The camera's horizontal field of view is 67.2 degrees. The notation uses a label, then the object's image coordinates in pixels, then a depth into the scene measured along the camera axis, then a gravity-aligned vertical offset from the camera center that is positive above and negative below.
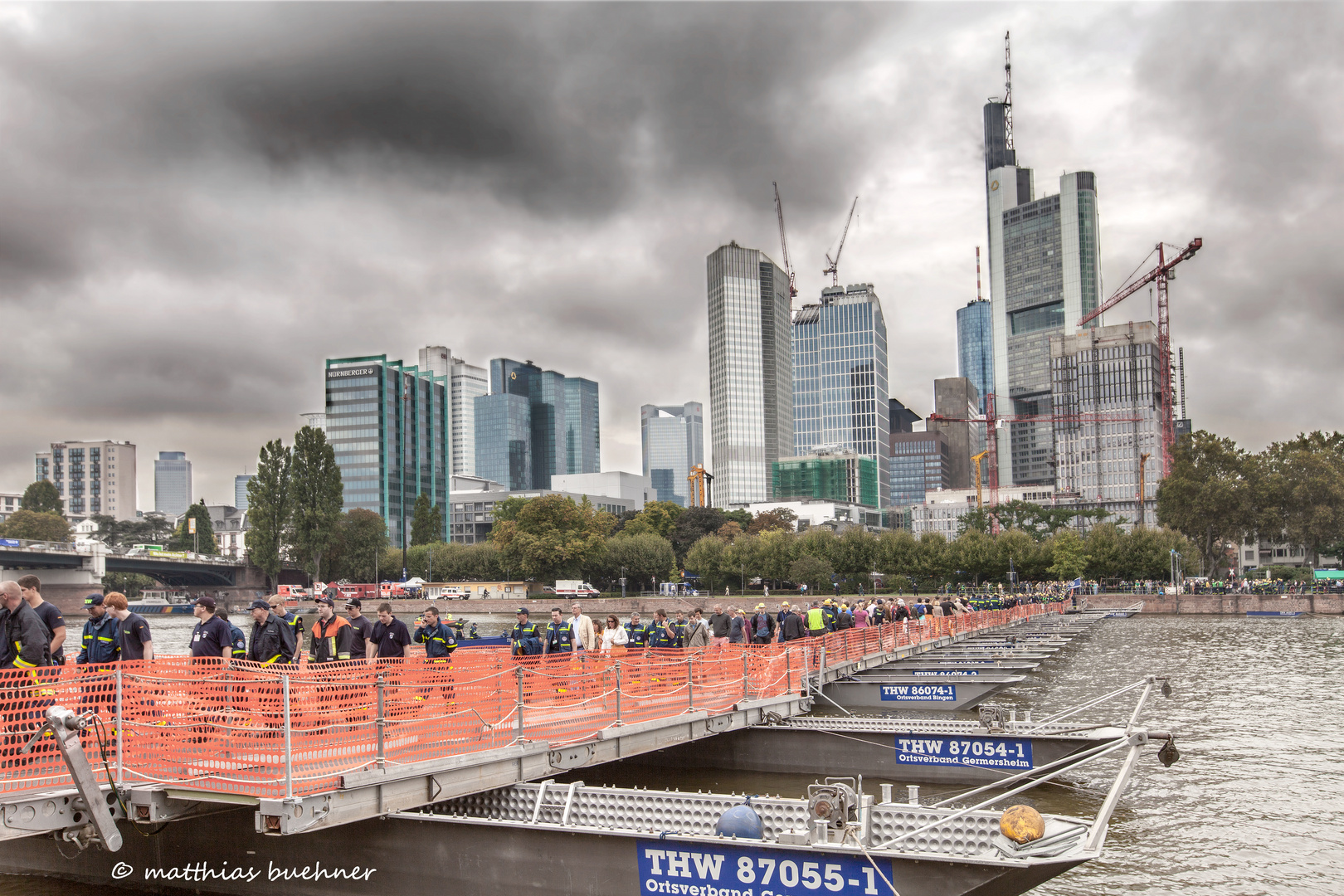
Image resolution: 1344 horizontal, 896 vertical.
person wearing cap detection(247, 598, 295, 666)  12.26 -1.53
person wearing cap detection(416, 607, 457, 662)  14.55 -1.82
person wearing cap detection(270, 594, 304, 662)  12.65 -1.26
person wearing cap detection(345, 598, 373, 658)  13.62 -1.62
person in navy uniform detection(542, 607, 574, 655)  18.11 -2.30
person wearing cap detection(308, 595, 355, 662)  13.84 -1.71
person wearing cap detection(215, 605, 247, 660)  12.12 -1.47
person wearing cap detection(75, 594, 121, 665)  11.36 -1.36
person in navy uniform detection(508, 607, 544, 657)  17.47 -2.27
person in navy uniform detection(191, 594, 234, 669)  11.93 -1.44
